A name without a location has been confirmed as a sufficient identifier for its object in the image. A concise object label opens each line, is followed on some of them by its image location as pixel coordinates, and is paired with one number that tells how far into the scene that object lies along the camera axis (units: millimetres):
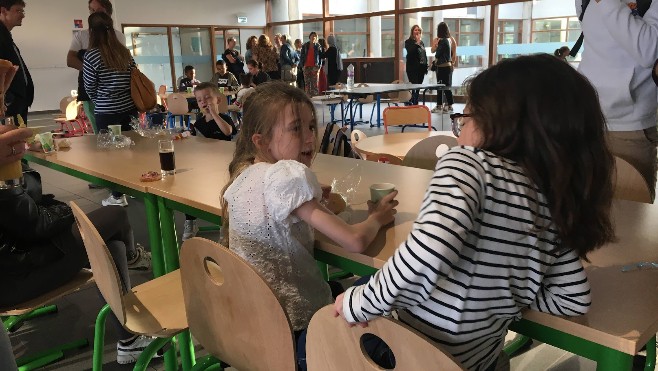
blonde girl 1277
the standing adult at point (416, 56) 9727
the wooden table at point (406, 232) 900
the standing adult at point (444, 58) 9445
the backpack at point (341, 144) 2855
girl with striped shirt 870
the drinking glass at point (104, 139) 2881
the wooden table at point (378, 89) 7216
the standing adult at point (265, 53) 8422
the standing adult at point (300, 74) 10294
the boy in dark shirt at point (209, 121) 3387
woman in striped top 3453
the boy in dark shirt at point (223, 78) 8195
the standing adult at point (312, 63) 9492
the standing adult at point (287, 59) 9891
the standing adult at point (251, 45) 8499
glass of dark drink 2074
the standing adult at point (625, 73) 1814
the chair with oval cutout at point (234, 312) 1061
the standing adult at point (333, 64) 10289
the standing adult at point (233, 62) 9438
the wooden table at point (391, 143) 2828
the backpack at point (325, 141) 2910
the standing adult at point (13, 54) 3395
